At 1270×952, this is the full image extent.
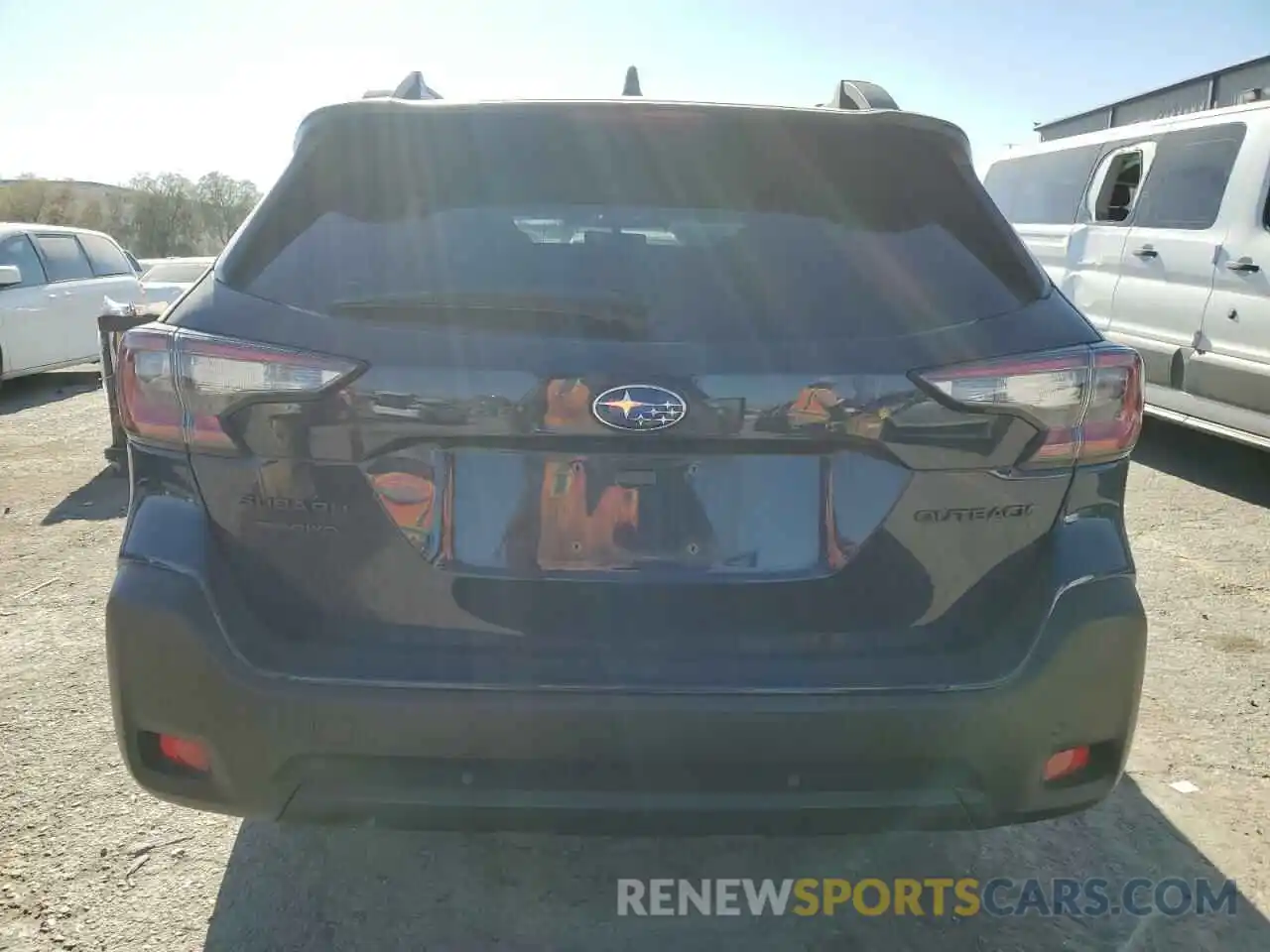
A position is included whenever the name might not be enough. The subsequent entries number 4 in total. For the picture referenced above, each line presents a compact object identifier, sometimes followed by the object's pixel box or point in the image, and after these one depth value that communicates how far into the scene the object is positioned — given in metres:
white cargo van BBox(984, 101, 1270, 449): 5.87
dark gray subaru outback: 1.71
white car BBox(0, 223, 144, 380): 9.72
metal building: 16.22
